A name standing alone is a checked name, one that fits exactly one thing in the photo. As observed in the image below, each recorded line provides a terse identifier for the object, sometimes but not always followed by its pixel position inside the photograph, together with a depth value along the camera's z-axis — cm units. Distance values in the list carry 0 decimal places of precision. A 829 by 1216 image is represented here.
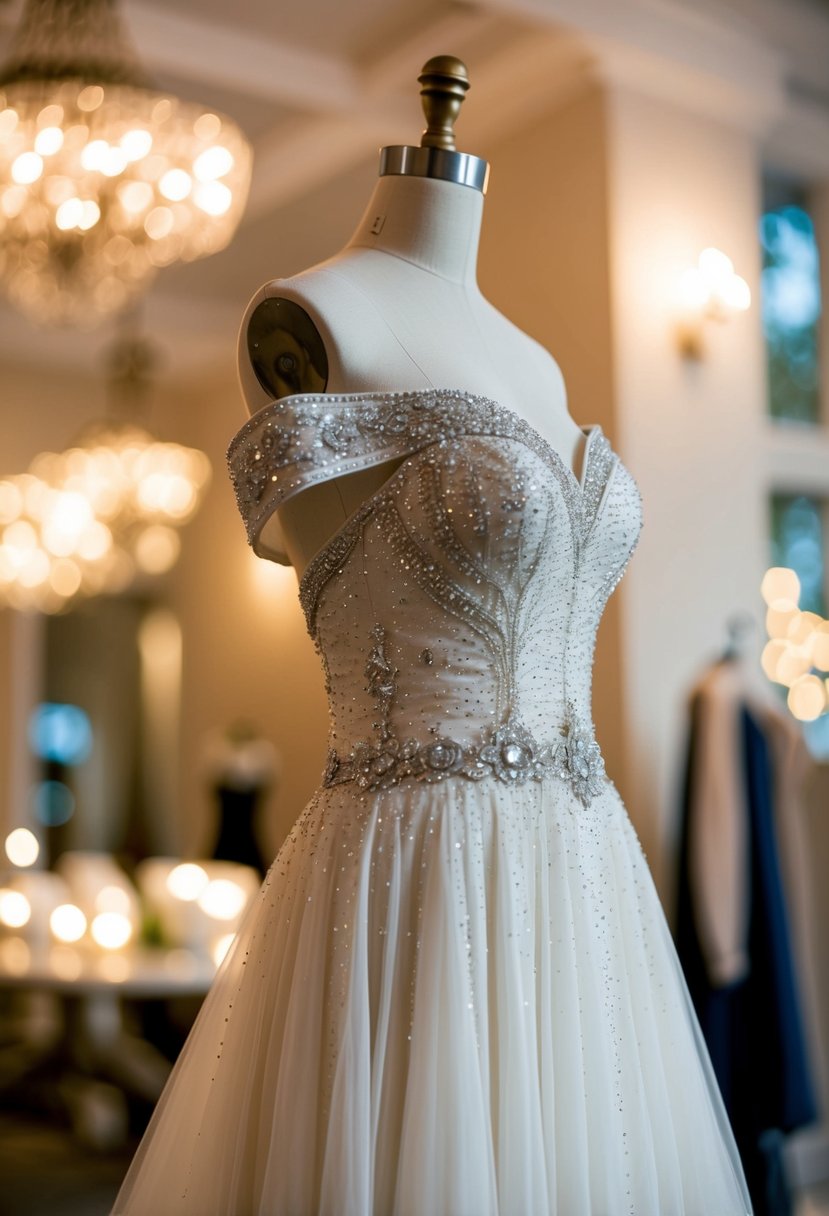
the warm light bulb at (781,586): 451
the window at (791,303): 464
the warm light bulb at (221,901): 439
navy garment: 333
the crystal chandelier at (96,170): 318
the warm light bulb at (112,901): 461
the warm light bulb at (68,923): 466
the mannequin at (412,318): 149
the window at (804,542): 460
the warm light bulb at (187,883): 440
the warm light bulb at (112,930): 459
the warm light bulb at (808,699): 455
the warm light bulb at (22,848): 621
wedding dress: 132
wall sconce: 390
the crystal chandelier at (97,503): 499
